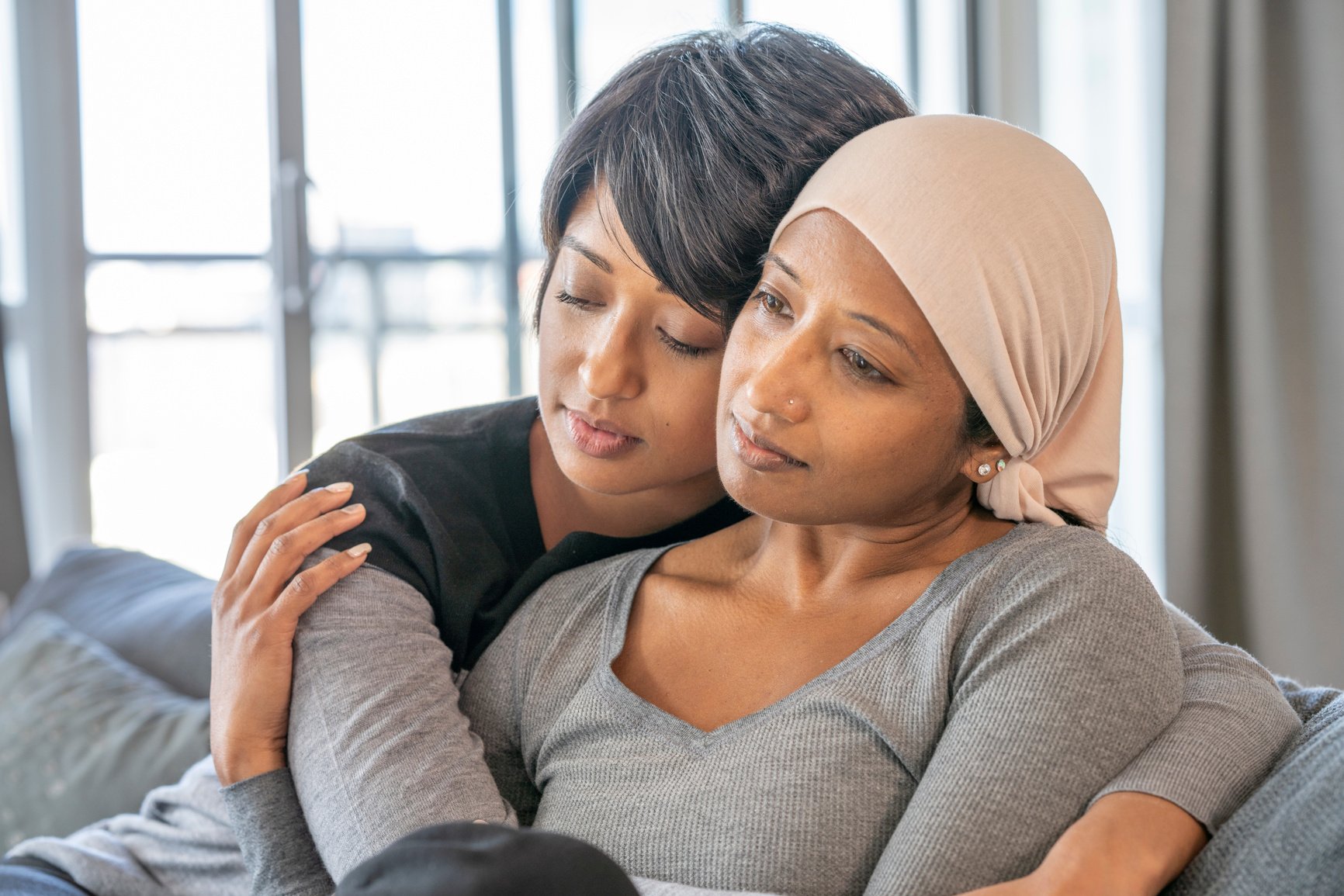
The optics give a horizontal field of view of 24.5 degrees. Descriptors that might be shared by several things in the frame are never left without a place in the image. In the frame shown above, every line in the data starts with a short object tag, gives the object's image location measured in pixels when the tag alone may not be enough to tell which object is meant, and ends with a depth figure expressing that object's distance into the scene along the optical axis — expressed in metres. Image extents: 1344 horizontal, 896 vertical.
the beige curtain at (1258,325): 2.52
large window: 3.39
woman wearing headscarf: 1.44
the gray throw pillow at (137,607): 2.00
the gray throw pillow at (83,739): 1.88
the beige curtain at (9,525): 3.15
